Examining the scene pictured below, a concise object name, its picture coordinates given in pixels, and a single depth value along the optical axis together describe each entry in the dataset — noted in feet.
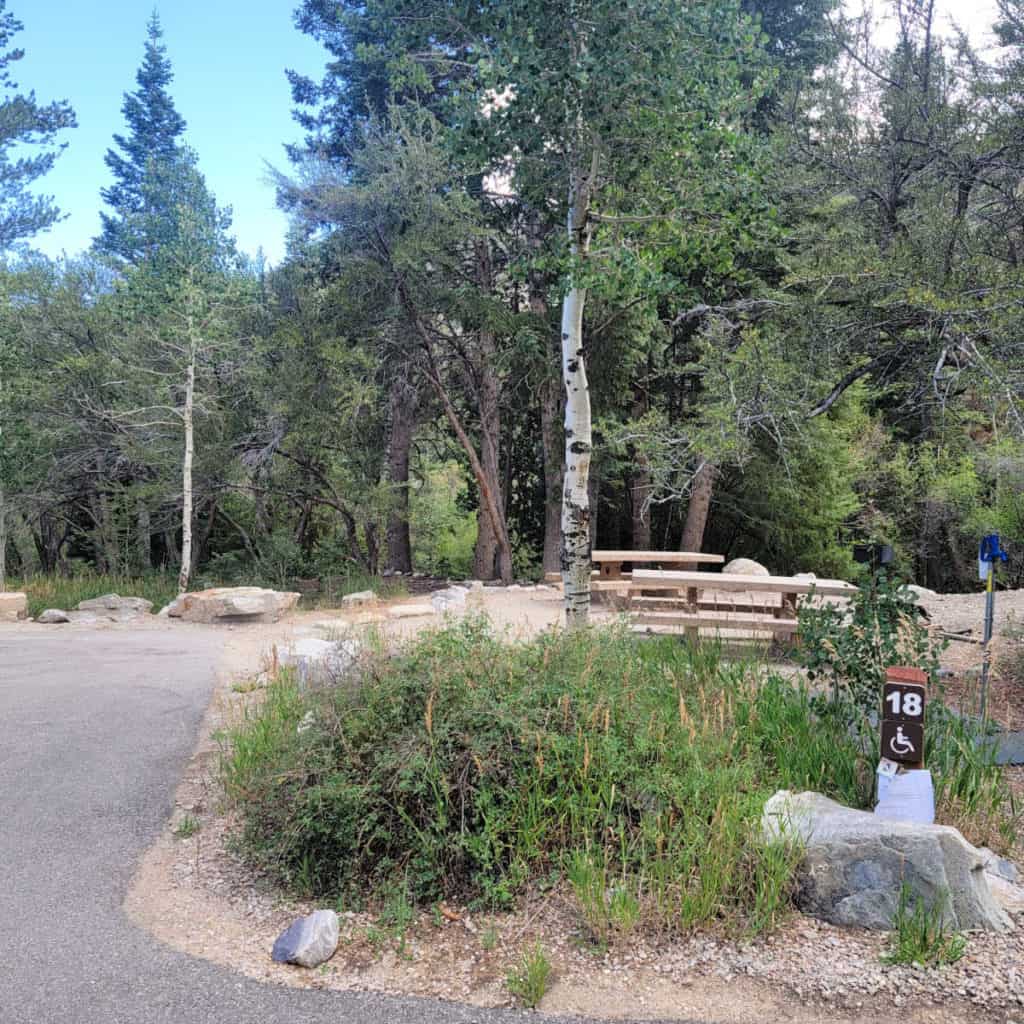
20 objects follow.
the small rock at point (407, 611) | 34.14
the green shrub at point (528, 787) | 10.84
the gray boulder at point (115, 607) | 40.61
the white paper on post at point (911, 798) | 11.82
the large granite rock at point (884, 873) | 10.36
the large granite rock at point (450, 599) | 36.22
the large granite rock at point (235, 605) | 36.27
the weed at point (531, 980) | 9.08
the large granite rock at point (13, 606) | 39.34
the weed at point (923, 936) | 9.61
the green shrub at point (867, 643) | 14.62
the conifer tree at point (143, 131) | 90.58
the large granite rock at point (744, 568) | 44.37
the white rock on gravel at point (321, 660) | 15.98
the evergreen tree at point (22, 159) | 48.10
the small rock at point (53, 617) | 38.09
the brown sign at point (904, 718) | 11.91
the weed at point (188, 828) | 13.60
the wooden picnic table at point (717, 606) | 24.17
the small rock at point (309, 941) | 9.90
